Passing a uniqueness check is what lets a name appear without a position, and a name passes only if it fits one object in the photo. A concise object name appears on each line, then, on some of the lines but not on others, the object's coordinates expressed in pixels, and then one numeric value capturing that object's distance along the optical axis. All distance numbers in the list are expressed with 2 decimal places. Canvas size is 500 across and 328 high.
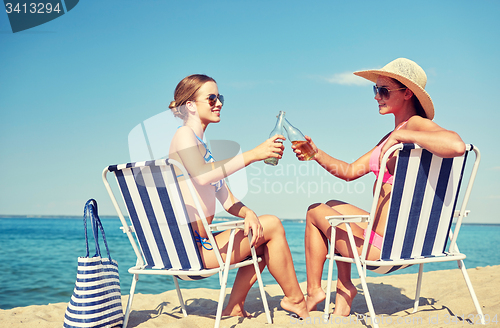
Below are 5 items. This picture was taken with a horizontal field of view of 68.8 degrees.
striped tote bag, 2.36
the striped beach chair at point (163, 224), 2.31
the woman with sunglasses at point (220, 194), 2.44
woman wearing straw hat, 2.62
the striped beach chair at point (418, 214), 2.23
